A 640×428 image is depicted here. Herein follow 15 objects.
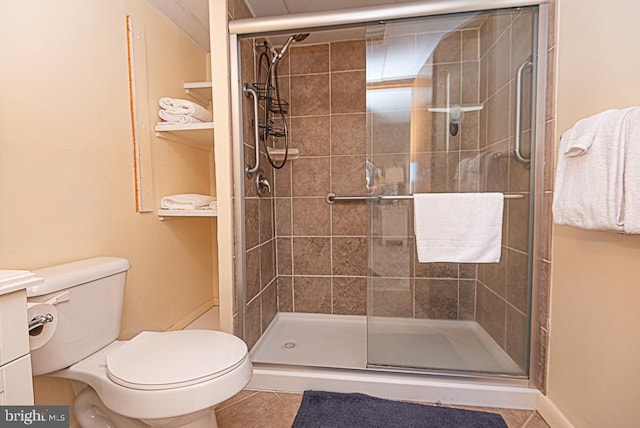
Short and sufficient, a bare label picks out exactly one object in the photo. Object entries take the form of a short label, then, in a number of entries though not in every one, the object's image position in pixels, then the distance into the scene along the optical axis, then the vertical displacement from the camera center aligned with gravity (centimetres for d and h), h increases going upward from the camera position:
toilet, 91 -54
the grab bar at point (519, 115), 145 +37
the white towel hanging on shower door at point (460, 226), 144 -15
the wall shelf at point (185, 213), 157 -8
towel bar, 147 -1
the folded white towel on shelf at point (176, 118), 163 +42
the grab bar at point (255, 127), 169 +40
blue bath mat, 130 -96
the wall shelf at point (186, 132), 159 +36
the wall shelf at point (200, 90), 184 +67
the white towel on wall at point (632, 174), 77 +5
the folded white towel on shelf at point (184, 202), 165 -2
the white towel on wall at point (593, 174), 82 +6
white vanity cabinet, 65 -31
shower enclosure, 147 +6
